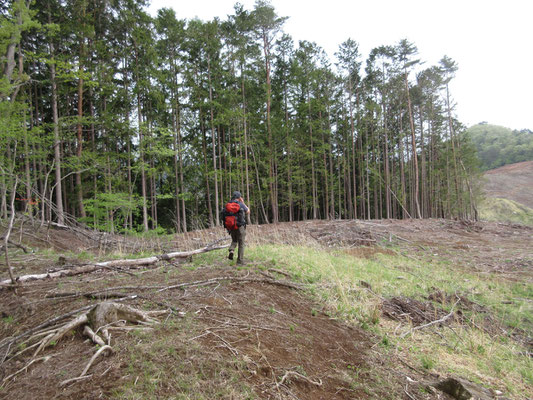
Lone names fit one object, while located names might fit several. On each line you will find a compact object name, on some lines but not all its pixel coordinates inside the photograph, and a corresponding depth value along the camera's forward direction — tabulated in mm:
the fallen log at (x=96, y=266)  4312
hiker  6129
